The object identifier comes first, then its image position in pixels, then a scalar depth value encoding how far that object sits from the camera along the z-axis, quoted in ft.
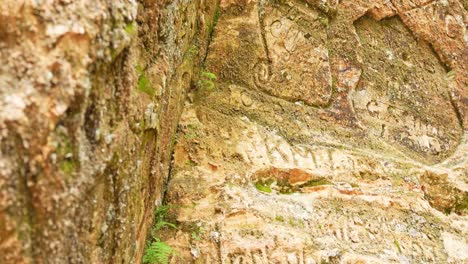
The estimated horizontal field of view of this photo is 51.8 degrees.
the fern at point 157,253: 9.20
